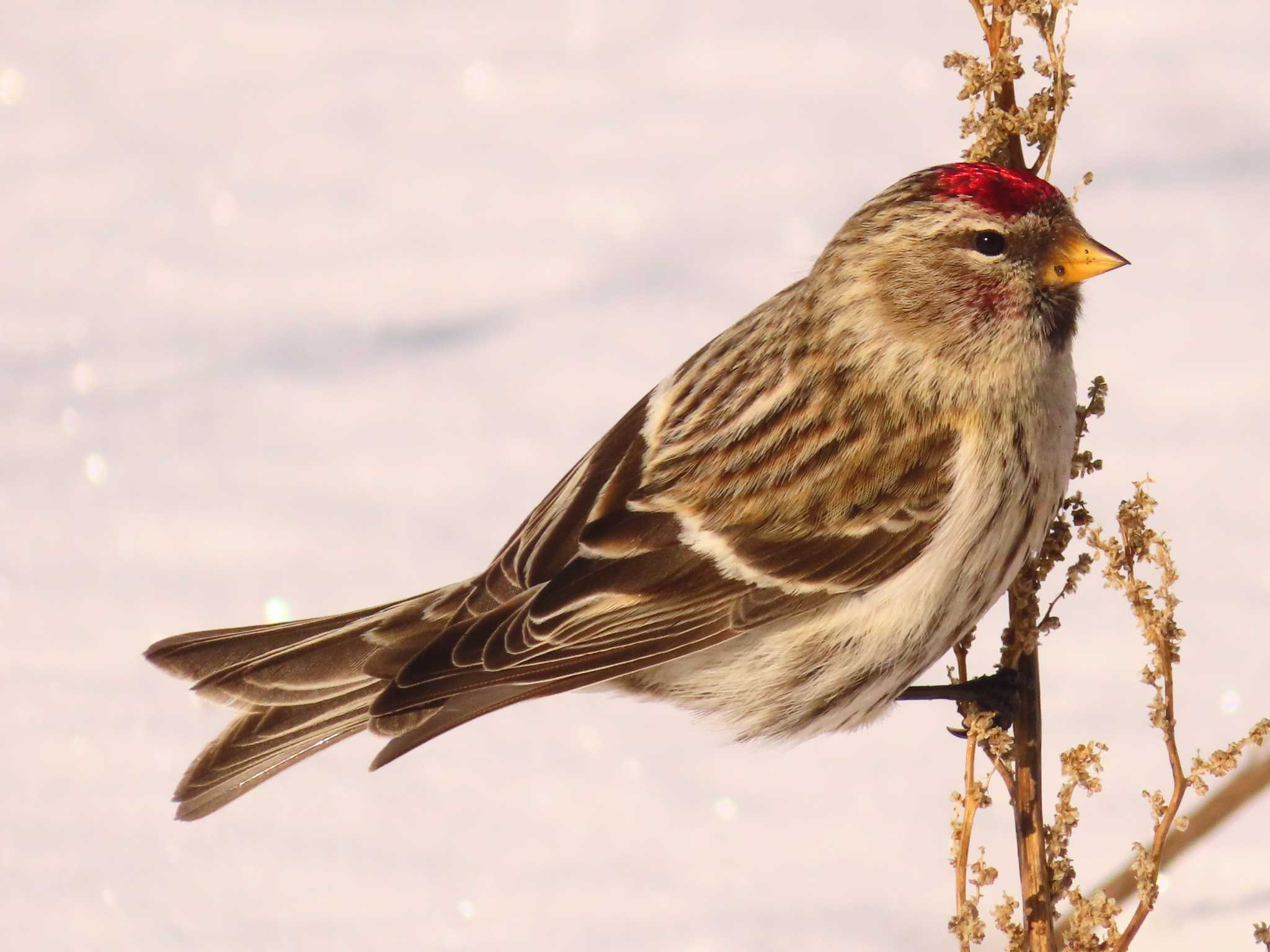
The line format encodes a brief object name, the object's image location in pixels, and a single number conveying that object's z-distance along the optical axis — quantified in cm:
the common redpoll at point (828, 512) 293
